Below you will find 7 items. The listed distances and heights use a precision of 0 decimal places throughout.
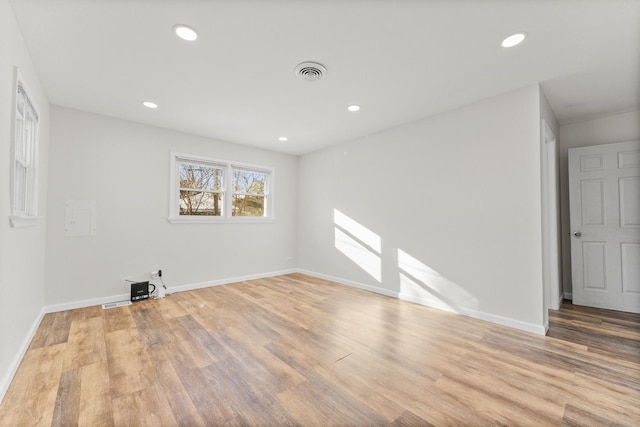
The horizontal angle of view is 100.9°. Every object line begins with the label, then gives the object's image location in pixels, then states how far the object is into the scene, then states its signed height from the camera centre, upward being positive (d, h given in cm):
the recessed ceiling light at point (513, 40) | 200 +139
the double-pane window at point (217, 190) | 431 +51
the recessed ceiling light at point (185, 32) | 194 +140
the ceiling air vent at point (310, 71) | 239 +139
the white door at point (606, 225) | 322 -8
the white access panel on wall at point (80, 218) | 335 +1
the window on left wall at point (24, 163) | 196 +50
